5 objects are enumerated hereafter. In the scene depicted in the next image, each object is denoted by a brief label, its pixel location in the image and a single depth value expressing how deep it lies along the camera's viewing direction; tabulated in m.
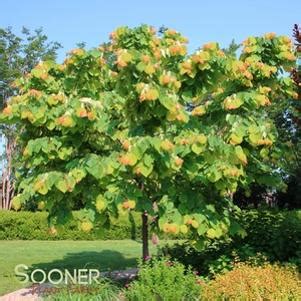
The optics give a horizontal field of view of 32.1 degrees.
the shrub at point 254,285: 5.29
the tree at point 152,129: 5.97
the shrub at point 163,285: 6.00
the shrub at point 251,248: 7.47
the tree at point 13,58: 30.14
